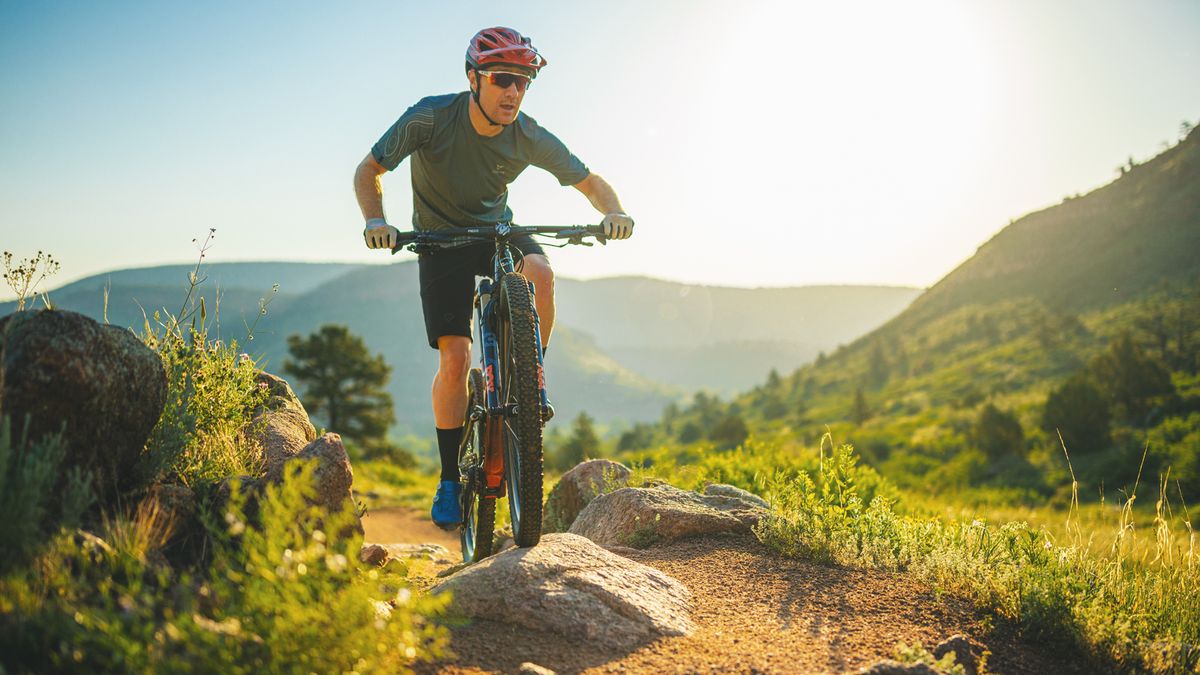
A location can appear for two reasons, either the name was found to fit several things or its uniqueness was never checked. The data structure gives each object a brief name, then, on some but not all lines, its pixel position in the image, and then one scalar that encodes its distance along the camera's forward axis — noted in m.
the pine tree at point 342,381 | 35.63
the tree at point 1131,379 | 48.38
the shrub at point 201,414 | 3.38
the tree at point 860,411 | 68.69
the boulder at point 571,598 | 3.19
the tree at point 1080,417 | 42.72
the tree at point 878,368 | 94.31
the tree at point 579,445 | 31.97
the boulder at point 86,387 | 2.52
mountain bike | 3.64
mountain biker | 4.21
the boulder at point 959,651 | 2.98
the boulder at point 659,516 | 5.09
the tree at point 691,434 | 75.71
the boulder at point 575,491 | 6.79
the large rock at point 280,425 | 4.61
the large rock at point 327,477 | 3.35
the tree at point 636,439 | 72.50
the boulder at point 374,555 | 4.89
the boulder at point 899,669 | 2.63
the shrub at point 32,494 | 2.12
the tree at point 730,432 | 55.03
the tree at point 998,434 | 45.16
